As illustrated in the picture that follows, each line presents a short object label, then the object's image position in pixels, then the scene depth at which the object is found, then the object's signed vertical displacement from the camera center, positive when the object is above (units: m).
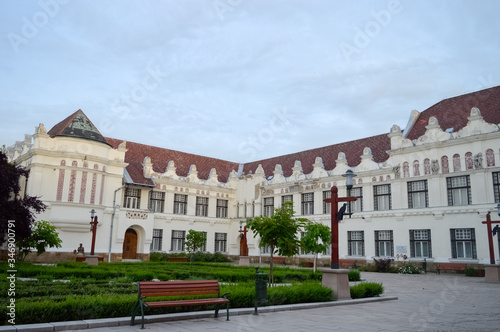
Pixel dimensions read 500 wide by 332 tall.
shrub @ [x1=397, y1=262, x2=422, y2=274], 26.11 -1.11
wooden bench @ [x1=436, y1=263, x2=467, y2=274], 25.23 -0.88
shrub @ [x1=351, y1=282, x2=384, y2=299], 12.90 -1.25
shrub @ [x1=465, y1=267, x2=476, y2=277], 23.98 -1.10
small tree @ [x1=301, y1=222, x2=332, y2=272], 23.44 +0.75
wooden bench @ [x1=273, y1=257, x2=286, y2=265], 35.34 -0.97
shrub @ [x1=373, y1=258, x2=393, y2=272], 27.75 -0.94
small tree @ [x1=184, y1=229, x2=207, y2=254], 33.34 +0.54
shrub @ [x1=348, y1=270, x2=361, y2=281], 19.56 -1.17
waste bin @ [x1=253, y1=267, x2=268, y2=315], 10.02 -1.04
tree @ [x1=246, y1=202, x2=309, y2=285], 15.30 +0.68
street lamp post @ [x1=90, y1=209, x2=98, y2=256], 24.36 +1.04
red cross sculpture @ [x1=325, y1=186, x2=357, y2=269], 12.56 +0.69
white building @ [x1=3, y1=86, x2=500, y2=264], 26.00 +4.59
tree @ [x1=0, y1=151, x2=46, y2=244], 17.52 +1.73
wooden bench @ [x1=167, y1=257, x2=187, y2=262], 32.56 -1.00
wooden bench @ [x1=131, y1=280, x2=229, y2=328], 8.31 -0.98
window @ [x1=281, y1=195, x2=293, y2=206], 36.66 +4.57
